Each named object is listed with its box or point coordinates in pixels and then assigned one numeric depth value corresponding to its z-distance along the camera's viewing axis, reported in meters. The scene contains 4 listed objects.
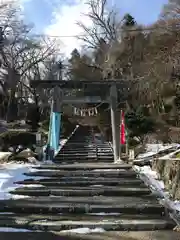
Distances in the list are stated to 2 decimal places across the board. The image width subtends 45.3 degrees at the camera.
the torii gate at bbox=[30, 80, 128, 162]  11.00
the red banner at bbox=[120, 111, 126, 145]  10.02
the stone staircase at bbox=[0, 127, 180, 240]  3.66
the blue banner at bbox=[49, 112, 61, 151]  10.64
